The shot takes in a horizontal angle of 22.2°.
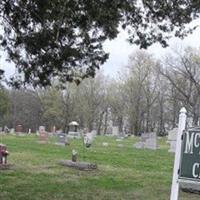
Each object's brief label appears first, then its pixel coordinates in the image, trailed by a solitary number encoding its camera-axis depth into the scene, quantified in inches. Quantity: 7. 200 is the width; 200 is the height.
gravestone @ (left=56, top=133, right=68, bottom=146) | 1310.0
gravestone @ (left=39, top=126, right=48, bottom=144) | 1414.9
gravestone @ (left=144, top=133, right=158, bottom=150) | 1350.9
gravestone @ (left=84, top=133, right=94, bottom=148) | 1198.3
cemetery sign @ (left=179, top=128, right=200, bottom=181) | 175.3
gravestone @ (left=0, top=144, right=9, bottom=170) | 612.1
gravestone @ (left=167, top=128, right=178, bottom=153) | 1212.5
